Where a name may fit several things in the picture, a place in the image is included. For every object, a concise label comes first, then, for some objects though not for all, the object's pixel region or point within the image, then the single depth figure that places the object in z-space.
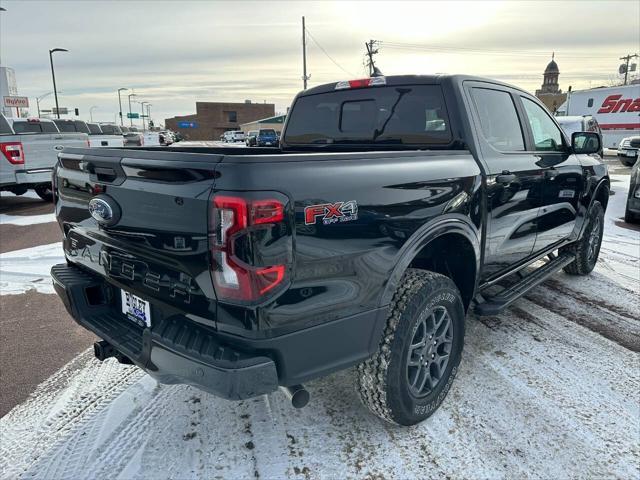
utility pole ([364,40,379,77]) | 45.24
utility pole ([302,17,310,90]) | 38.39
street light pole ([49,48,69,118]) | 31.89
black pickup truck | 1.88
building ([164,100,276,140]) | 96.25
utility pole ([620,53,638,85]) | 64.30
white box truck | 26.30
